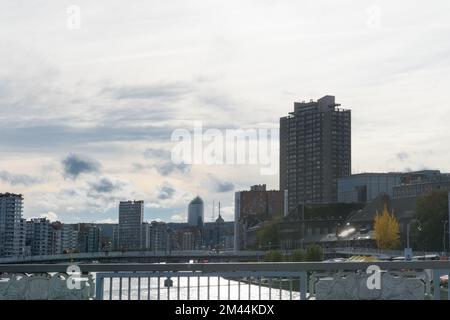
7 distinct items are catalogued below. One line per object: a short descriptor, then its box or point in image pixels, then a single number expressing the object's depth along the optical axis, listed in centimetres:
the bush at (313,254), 10650
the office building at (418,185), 15508
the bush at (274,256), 10905
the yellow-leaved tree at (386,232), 11706
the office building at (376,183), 19388
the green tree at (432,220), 10969
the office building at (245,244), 19818
